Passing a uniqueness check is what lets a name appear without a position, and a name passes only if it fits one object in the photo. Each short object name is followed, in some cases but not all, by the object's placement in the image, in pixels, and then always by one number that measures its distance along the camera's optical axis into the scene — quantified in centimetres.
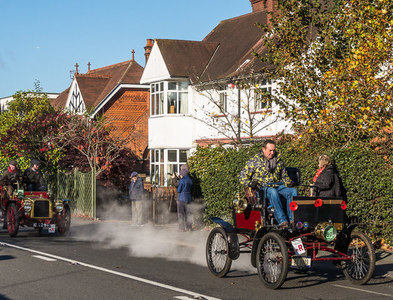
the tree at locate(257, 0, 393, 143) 1446
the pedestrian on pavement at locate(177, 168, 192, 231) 1889
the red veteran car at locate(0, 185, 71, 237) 1694
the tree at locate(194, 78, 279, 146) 2768
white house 3167
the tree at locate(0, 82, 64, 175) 3064
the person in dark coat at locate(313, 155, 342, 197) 1314
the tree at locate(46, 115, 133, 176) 2924
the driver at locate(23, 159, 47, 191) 1791
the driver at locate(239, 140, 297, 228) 1016
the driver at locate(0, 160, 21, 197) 1797
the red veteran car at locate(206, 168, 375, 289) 944
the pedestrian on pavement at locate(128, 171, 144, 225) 2136
